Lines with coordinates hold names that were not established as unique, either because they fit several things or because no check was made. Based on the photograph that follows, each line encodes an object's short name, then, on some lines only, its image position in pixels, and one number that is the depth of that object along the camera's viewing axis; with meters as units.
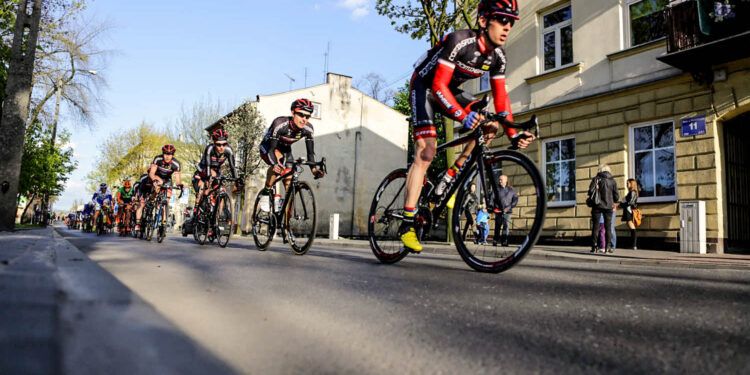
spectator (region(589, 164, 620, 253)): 11.08
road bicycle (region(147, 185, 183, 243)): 9.76
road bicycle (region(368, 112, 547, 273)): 3.62
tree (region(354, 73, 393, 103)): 50.38
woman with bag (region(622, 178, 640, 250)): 12.27
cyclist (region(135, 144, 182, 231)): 11.18
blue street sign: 12.09
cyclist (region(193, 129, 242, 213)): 8.84
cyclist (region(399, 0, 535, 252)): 4.13
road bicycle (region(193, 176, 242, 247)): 8.07
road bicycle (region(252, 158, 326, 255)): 6.21
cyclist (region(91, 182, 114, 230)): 18.38
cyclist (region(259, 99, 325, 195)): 6.65
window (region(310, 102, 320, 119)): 35.33
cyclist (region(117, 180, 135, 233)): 15.48
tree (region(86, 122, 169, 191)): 54.41
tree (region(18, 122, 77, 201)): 24.88
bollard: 19.36
